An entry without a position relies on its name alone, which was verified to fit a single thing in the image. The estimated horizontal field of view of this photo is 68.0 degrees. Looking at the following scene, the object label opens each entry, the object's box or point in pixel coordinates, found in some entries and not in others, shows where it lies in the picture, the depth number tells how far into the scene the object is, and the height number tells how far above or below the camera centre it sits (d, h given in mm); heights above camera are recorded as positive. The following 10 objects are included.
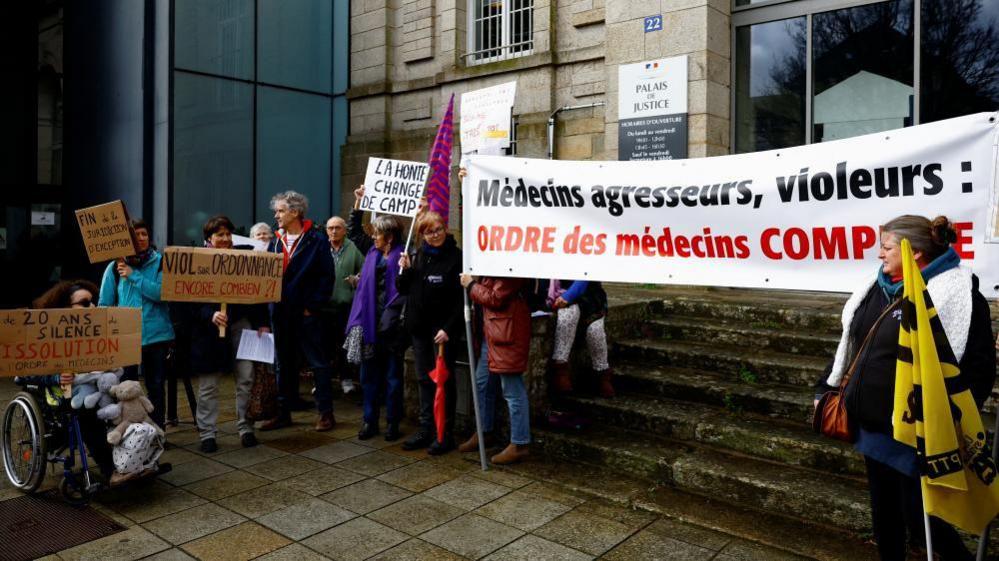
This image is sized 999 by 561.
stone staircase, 4715 -1064
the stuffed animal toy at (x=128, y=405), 4930 -904
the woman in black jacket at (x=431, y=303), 5941 -235
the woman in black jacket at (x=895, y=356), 3180 -345
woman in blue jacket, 5918 -228
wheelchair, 4902 -1175
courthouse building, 9133 +2739
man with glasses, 7637 +81
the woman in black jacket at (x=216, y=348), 6023 -630
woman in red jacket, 5516 -490
